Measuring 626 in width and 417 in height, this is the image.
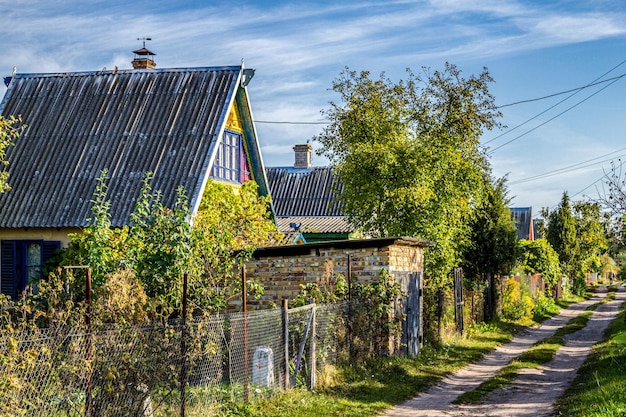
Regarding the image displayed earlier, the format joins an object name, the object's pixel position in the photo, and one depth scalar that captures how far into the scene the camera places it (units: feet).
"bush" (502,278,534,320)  109.60
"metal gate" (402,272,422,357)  63.21
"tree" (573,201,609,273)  214.28
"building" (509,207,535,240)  260.01
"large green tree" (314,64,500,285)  76.28
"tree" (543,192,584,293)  195.00
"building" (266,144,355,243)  122.52
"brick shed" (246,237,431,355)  57.00
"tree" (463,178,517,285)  107.24
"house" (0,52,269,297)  67.41
